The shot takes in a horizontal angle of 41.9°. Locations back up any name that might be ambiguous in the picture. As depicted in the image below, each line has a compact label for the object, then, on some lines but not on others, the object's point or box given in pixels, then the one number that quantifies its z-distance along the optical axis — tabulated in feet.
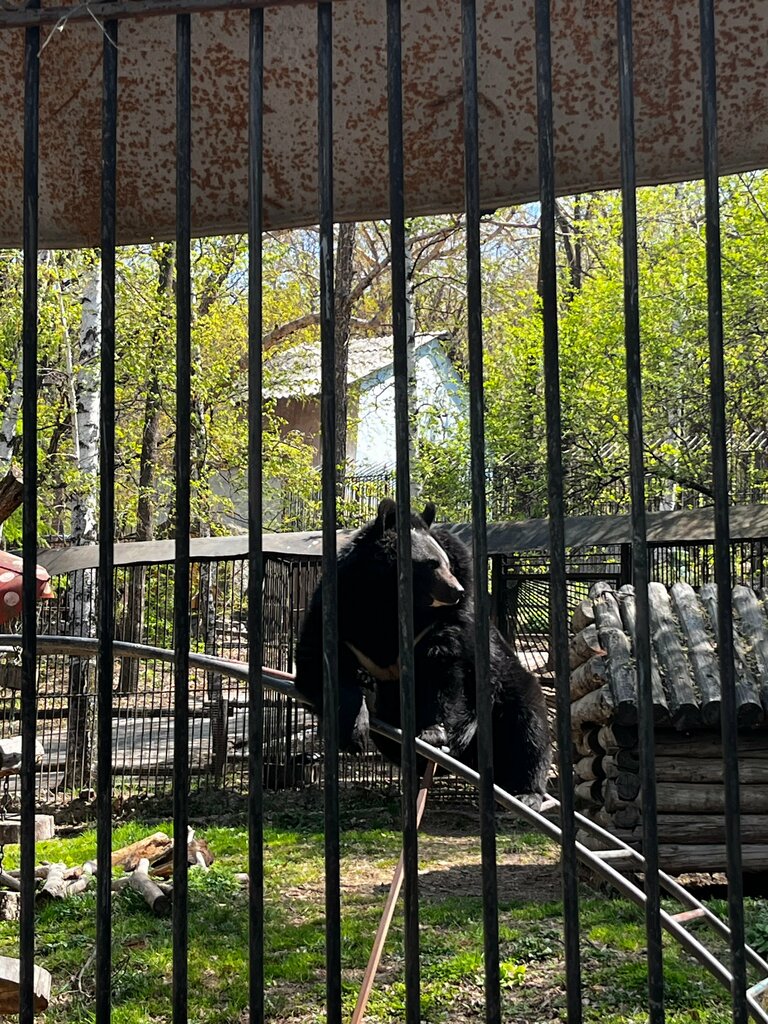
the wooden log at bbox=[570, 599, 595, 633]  31.83
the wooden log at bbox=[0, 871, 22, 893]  26.55
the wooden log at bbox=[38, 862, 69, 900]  27.73
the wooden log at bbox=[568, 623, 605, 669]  29.28
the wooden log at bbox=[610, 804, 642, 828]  27.09
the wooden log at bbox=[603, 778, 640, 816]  27.12
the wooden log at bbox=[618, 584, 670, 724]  25.68
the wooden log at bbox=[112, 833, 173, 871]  30.18
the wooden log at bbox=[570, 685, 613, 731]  26.63
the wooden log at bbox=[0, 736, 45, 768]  23.08
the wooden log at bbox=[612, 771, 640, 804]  27.12
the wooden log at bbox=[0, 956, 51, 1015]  10.64
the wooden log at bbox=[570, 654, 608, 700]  27.78
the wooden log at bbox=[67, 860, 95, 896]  28.68
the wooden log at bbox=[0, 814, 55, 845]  26.34
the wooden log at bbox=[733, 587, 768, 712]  26.73
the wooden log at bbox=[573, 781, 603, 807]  29.01
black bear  18.01
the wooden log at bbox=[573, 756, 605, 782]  29.01
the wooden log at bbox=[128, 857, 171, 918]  27.07
